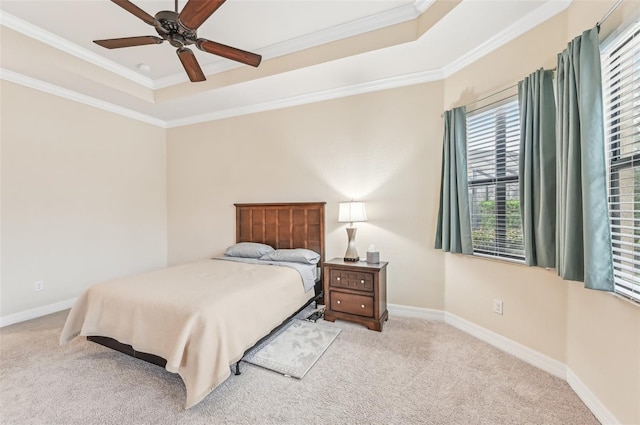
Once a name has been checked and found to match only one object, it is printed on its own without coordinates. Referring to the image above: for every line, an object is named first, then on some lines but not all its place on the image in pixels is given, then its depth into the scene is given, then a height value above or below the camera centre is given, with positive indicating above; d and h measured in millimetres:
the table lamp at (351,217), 3203 -31
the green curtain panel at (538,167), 2045 +347
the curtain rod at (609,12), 1502 +1119
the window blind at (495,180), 2439 +317
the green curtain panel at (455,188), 2760 +259
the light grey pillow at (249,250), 3623 -461
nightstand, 2861 -847
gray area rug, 2182 -1198
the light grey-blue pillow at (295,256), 3309 -504
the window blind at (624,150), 1454 +352
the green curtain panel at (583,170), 1563 +248
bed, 1762 -746
